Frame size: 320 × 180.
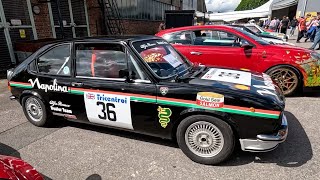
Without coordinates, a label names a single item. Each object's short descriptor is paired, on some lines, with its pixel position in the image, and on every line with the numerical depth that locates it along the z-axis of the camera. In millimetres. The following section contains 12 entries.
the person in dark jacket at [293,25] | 20116
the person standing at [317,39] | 11578
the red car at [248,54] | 5129
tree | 99212
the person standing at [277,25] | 20620
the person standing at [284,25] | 17916
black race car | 2809
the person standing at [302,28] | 15559
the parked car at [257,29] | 13188
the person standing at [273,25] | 20484
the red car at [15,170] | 1928
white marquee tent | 36031
